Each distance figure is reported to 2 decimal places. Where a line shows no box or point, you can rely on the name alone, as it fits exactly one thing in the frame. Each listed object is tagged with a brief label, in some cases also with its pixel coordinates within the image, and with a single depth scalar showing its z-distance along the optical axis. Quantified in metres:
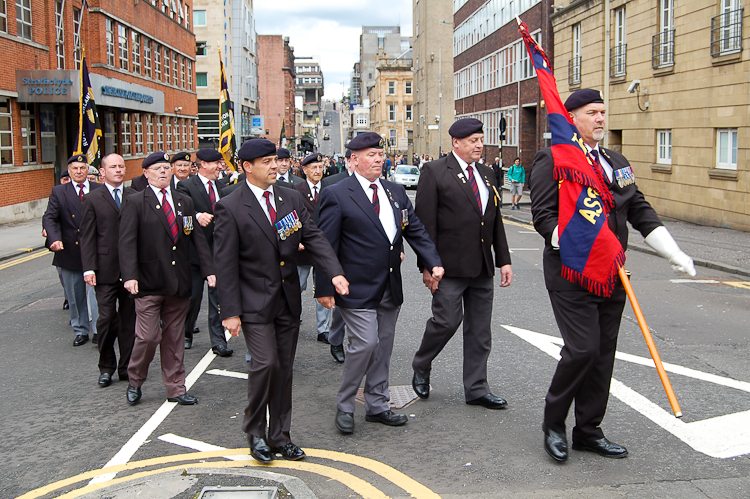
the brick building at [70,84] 25.98
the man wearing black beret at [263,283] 4.97
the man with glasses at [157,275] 6.32
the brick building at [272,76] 126.38
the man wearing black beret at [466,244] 5.93
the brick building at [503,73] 37.88
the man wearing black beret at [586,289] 4.77
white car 45.53
